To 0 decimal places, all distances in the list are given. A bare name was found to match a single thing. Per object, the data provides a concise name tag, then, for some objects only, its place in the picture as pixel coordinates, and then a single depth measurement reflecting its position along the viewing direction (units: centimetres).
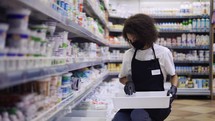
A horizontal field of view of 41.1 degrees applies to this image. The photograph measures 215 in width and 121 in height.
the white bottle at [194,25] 694
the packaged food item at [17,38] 112
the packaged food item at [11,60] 97
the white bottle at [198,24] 689
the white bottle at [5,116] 116
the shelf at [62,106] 152
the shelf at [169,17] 705
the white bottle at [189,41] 696
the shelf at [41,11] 114
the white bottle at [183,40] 699
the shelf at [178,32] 709
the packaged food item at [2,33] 100
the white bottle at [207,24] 682
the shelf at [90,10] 352
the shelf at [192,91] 679
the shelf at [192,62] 686
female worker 245
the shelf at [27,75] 89
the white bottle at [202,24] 686
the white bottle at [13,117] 120
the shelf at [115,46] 705
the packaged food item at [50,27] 179
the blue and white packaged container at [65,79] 219
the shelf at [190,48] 686
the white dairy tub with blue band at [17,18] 115
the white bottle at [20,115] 123
